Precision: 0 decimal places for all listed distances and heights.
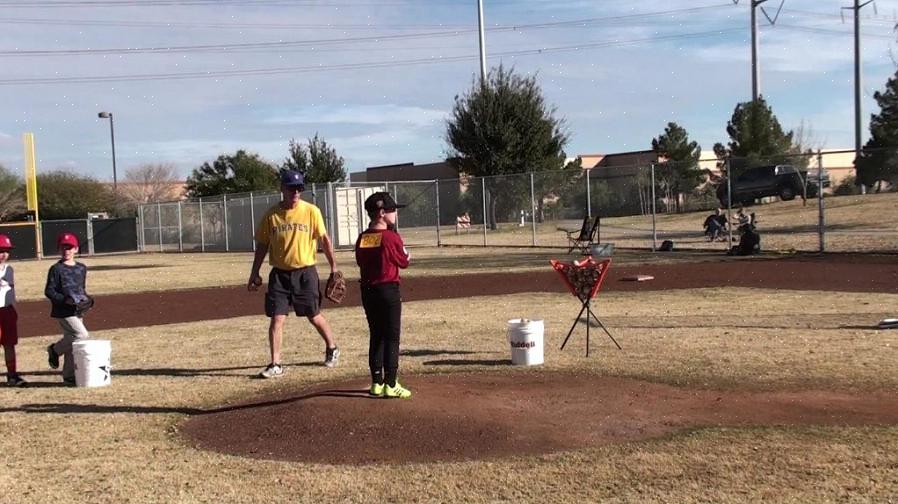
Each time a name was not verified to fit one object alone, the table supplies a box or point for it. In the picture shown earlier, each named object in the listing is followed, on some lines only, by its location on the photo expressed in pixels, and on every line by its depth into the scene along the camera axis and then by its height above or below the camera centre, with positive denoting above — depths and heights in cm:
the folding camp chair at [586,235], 2362 -71
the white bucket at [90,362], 780 -122
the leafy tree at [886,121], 3791 +351
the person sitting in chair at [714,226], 2472 -61
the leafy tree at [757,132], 4488 +378
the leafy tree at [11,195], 5884 +269
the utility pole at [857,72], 4222 +635
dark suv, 3212 +74
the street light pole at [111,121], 6294 +799
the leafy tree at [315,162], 5272 +364
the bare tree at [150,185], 8294 +415
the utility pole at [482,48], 4231 +827
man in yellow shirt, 787 -34
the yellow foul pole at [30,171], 3634 +261
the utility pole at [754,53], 4419 +776
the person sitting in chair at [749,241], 2105 -94
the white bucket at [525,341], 805 -122
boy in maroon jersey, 668 -54
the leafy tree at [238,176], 6066 +344
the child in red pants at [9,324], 809 -87
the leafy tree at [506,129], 4309 +424
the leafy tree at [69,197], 6281 +250
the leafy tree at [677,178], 2936 +101
